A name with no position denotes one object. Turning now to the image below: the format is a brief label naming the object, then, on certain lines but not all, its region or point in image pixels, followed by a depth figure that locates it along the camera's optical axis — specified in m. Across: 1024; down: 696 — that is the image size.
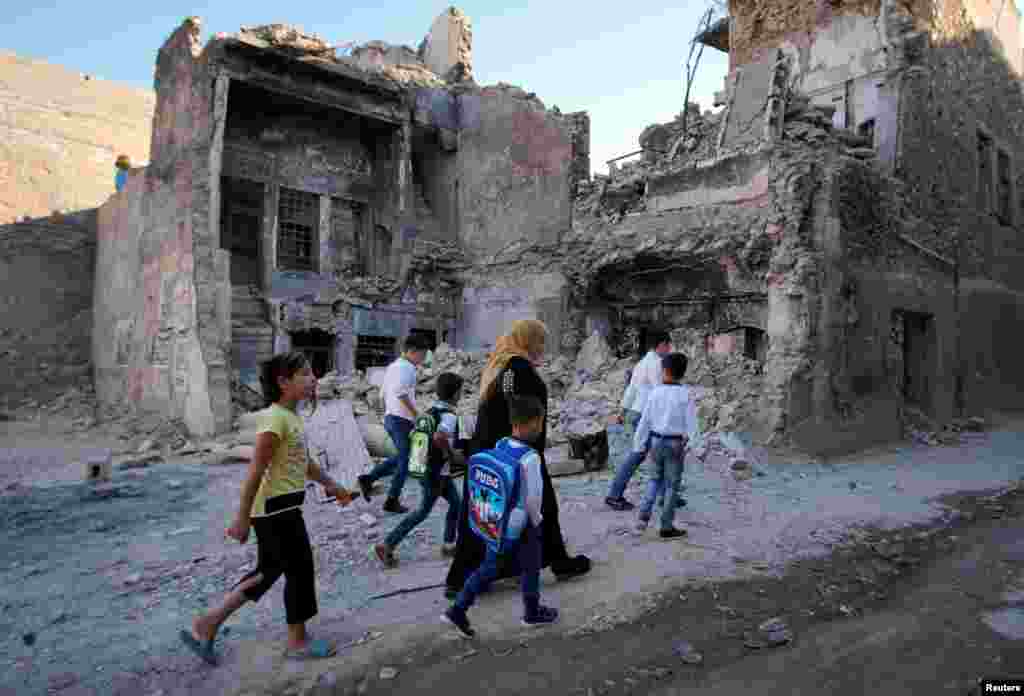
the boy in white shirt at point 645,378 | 6.30
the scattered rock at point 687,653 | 3.00
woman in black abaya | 3.69
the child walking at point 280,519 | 2.95
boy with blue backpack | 3.06
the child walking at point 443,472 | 4.33
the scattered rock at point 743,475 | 7.30
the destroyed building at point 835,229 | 8.89
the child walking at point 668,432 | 4.81
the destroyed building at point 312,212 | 11.88
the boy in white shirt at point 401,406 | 5.43
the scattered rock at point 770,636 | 3.16
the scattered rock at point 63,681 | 2.89
